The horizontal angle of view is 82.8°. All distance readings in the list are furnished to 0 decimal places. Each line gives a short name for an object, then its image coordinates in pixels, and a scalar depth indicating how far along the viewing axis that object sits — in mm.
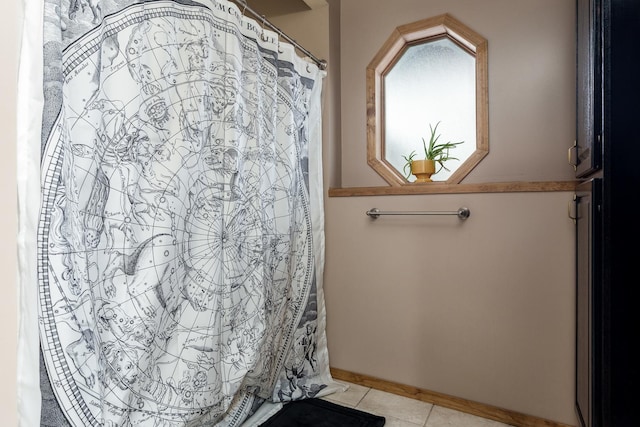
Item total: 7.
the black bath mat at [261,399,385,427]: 1578
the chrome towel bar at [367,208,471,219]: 1687
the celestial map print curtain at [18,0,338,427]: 879
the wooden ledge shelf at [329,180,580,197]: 1531
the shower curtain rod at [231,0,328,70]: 1497
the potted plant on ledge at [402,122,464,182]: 1908
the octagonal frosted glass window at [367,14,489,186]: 1891
